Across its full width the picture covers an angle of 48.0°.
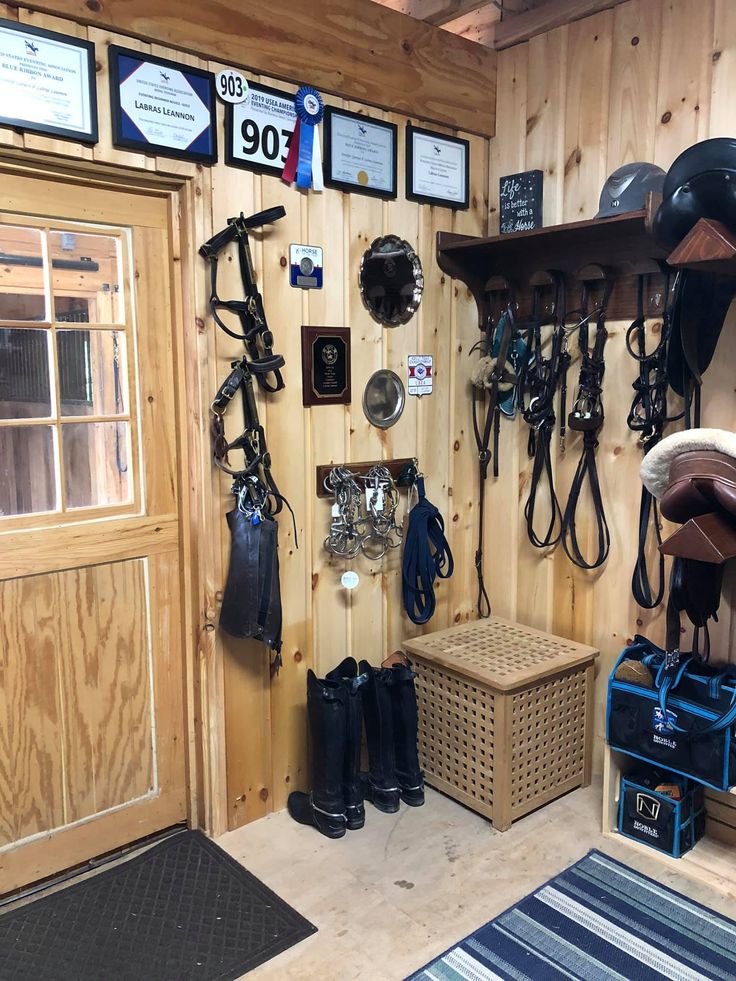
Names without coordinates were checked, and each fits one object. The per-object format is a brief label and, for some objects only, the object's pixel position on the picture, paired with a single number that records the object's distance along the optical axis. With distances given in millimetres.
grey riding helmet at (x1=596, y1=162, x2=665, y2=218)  2457
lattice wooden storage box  2576
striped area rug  1986
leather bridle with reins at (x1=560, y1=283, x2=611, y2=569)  2705
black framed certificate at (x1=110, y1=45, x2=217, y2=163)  2119
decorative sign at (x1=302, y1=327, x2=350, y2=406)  2590
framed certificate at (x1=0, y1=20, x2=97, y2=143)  1947
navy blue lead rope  2895
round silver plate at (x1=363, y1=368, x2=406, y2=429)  2783
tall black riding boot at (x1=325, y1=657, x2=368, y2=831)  2576
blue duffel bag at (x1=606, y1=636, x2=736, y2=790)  2236
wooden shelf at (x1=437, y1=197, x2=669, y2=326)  2543
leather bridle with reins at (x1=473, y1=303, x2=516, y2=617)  2953
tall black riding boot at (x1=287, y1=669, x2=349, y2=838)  2537
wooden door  2154
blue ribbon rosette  2473
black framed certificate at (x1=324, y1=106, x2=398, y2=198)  2578
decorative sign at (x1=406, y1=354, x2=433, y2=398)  2898
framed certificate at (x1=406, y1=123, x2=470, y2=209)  2809
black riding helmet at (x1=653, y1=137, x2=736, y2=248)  2012
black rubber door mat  2004
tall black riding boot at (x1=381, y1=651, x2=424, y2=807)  2697
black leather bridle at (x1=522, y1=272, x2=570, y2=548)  2811
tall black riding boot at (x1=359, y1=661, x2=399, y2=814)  2676
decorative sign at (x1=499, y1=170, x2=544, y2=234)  2867
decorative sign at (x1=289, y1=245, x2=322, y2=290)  2527
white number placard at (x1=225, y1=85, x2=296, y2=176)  2344
